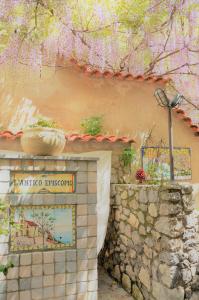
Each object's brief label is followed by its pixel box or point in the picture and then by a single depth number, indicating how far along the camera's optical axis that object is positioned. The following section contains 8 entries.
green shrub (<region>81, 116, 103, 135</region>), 5.24
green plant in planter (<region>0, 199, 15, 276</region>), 3.27
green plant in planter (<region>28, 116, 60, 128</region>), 3.86
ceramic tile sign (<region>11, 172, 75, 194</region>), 3.52
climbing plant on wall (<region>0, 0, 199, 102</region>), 5.57
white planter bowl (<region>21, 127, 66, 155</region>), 3.63
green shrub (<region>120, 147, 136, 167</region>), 4.87
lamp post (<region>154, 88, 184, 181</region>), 4.21
